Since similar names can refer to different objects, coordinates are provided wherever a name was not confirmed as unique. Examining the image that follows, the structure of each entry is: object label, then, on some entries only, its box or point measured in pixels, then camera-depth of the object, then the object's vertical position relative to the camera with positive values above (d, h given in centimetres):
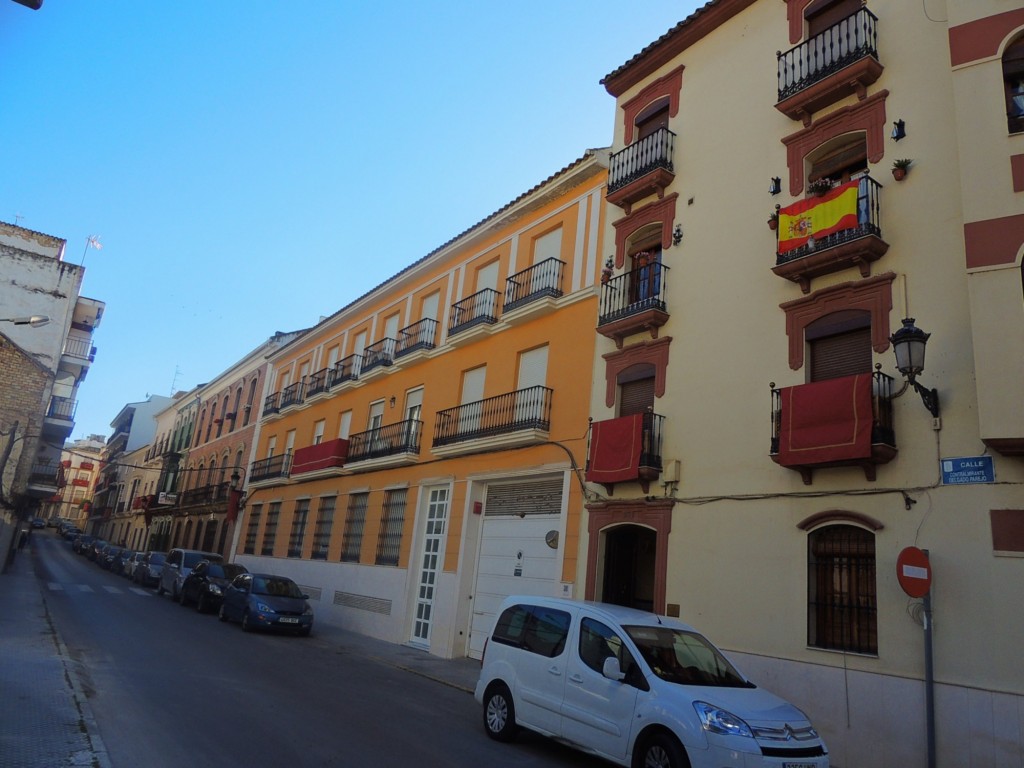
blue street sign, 819 +160
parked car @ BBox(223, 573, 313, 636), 1689 -132
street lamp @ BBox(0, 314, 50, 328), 1480 +407
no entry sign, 805 +41
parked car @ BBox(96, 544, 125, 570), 3753 -122
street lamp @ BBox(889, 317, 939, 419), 820 +284
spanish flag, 1005 +530
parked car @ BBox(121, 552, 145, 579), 3158 -130
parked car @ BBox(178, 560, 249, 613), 2044 -118
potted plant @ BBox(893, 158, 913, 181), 989 +579
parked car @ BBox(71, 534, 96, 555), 4844 -93
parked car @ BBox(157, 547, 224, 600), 2369 -88
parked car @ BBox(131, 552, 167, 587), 2872 -126
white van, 620 -103
